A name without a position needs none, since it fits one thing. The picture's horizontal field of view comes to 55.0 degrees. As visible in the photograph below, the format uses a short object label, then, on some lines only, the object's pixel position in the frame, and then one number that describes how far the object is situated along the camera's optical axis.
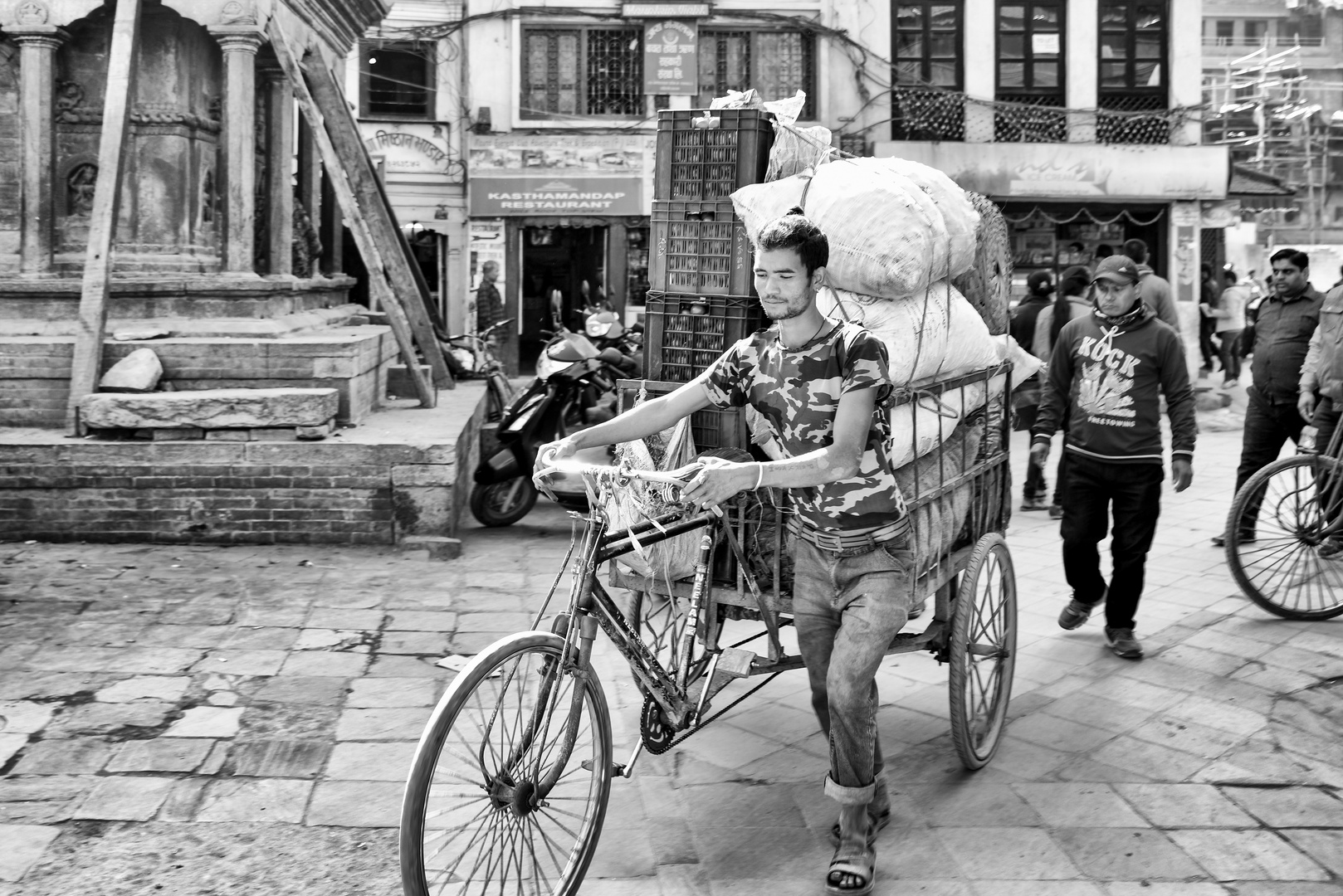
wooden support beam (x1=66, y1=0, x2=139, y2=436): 7.50
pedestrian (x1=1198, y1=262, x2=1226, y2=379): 20.52
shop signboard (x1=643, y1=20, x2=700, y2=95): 20.81
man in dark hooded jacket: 5.36
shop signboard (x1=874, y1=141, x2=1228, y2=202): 21.50
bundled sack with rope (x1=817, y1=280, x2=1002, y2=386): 3.82
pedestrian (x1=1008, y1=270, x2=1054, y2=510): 8.84
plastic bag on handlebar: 3.72
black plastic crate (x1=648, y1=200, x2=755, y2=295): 3.92
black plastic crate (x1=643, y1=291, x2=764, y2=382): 3.91
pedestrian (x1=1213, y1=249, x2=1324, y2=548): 7.10
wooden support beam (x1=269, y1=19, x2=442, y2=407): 8.70
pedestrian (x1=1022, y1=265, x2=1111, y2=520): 9.11
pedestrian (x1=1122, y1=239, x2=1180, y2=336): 8.43
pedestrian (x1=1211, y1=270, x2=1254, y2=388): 18.78
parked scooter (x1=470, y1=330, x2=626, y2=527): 7.89
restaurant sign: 20.81
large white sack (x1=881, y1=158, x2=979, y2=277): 4.18
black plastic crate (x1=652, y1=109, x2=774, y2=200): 3.91
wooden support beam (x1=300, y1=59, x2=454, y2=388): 10.00
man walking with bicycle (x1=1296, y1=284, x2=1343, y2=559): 6.52
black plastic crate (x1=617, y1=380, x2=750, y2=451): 3.87
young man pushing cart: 3.15
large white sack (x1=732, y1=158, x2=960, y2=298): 3.81
